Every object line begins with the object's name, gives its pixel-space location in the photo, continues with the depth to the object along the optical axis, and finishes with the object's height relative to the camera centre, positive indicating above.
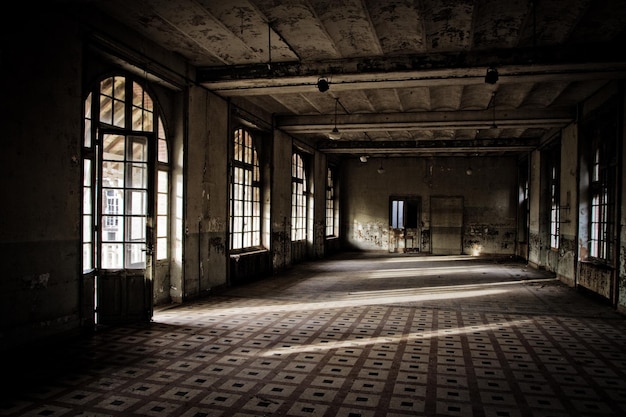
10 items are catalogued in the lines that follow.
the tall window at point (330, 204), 17.67 -0.01
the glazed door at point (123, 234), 5.81 -0.42
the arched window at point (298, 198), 13.64 +0.16
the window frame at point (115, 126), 5.65 +1.04
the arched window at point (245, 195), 9.95 +0.18
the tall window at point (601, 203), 8.08 +0.07
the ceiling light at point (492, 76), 6.45 +1.81
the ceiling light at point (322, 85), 7.23 +1.86
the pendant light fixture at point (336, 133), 10.11 +1.57
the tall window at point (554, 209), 11.94 -0.08
